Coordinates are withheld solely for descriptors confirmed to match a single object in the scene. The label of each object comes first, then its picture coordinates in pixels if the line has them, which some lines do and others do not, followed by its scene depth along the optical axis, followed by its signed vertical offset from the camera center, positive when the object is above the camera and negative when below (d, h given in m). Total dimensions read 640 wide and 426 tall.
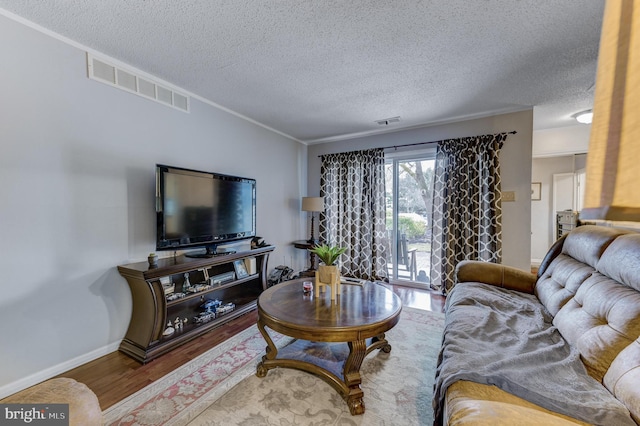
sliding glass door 3.99 -0.14
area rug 1.52 -1.20
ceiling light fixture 3.29 +1.10
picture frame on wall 5.21 +0.26
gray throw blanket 1.01 -0.74
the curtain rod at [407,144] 3.85 +0.89
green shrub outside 4.05 -0.33
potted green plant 2.11 -0.45
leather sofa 0.97 -0.68
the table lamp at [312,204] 4.25 +0.02
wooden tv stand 2.10 -0.84
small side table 4.18 -0.80
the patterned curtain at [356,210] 4.16 -0.08
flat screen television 2.34 -0.03
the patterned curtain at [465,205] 3.36 -0.01
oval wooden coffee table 1.62 -0.75
